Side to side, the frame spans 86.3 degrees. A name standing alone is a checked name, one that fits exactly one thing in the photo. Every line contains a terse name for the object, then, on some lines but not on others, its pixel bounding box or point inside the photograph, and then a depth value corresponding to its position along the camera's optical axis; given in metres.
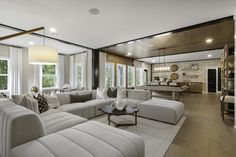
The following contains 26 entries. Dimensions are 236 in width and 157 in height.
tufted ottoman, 3.16
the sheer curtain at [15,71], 5.00
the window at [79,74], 6.58
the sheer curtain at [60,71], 6.77
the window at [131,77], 8.54
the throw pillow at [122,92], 4.67
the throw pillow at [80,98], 3.79
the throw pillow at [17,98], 2.50
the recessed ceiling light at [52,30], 3.47
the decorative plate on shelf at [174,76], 10.54
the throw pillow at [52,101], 3.13
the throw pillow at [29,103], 2.46
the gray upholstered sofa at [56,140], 1.22
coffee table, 2.80
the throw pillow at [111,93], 4.73
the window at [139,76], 9.62
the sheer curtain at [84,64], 6.20
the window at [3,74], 4.97
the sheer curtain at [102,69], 6.09
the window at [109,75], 6.95
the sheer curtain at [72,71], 6.93
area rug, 2.07
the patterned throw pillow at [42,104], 2.66
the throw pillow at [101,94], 4.47
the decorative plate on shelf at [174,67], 10.53
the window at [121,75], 7.65
